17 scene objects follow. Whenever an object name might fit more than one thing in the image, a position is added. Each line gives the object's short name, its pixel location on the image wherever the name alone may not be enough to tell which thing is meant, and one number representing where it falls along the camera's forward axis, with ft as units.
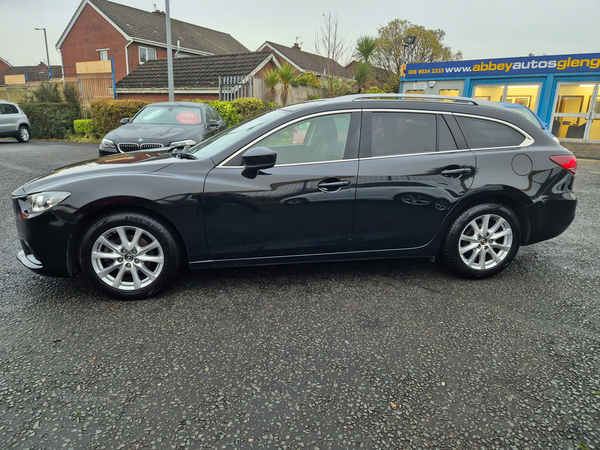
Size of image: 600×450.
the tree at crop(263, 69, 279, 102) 59.31
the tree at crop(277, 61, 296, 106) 59.98
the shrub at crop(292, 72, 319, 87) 67.05
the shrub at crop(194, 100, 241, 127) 49.11
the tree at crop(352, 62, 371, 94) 65.57
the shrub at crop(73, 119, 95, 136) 59.47
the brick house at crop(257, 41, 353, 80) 117.19
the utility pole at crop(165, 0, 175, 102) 49.62
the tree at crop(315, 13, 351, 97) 54.85
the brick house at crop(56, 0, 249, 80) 105.19
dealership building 58.08
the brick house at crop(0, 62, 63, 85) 184.16
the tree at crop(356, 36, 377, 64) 67.31
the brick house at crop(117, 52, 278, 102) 68.74
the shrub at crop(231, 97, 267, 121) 50.96
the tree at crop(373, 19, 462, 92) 117.60
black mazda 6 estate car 10.68
